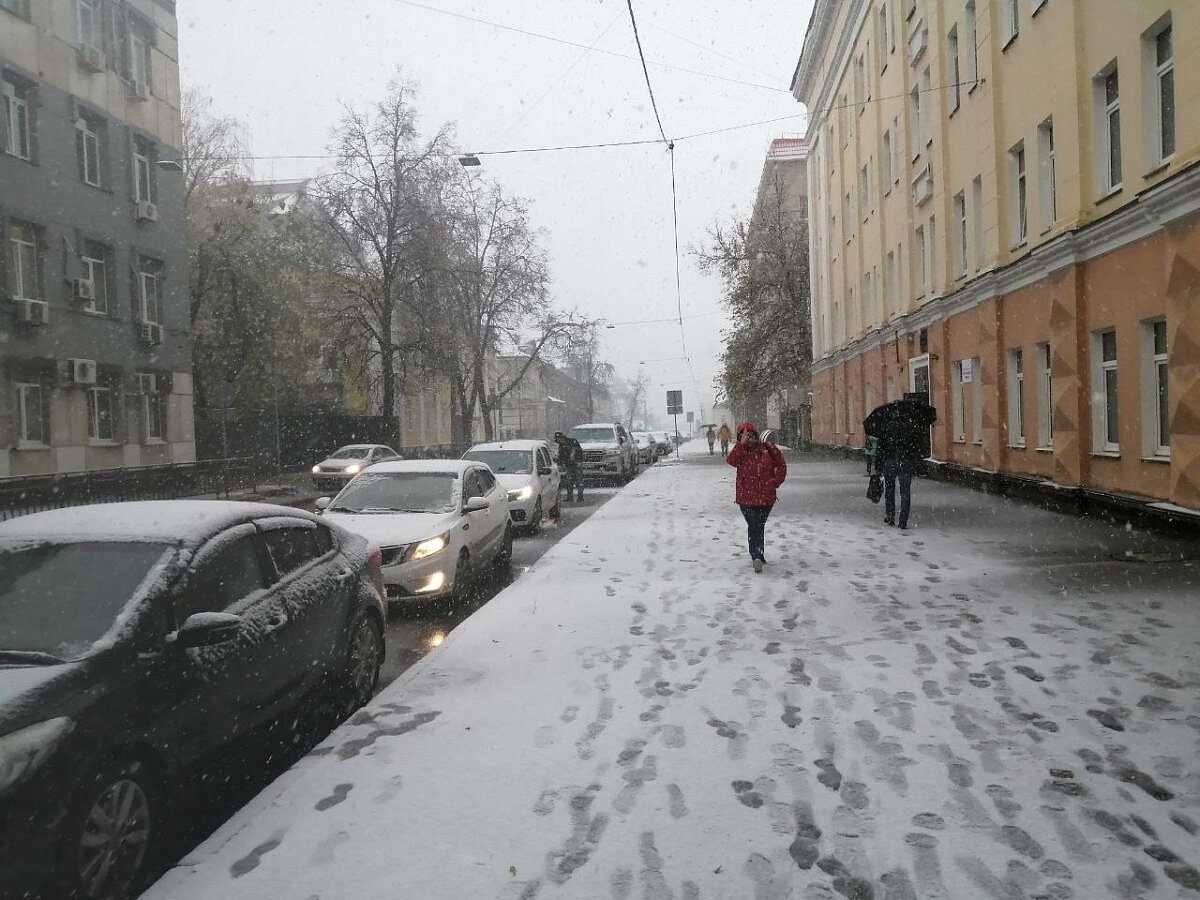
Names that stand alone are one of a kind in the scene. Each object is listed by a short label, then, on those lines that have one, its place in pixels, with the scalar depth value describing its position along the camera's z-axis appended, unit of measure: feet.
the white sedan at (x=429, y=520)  29.40
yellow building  38.19
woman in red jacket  32.32
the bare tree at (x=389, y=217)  122.21
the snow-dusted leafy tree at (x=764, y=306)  148.77
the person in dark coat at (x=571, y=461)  69.94
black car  10.94
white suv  97.35
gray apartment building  70.28
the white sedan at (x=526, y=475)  51.75
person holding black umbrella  42.55
